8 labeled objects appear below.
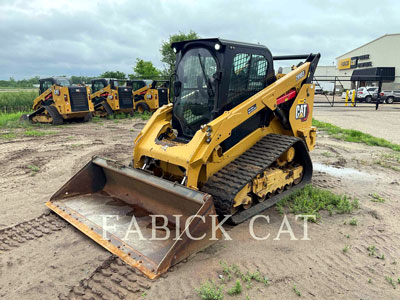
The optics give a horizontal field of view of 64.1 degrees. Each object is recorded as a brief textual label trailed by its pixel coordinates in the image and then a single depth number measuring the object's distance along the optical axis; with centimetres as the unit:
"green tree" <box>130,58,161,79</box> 3403
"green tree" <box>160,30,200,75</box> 3080
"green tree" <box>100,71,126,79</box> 3762
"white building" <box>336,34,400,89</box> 3744
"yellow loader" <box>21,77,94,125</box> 1413
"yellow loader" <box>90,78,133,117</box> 1691
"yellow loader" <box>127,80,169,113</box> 1844
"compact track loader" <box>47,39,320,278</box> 359
